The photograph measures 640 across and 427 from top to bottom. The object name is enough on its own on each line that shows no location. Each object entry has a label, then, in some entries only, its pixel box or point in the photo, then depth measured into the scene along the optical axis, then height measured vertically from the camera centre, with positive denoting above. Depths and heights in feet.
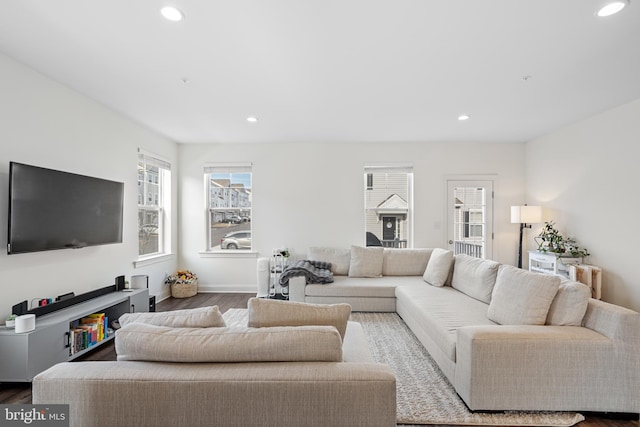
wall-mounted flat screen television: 8.33 +0.09
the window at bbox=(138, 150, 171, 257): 14.92 +0.46
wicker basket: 16.40 -4.00
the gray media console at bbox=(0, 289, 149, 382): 7.61 -3.36
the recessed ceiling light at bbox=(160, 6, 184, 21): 6.36 +4.14
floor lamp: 15.65 +0.04
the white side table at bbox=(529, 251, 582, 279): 13.38 -2.14
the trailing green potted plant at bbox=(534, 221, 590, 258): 13.46 -1.35
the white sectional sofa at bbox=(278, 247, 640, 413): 6.43 -2.90
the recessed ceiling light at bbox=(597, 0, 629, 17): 6.17 +4.19
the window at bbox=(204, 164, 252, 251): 18.11 +0.21
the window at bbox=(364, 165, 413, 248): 17.97 +0.48
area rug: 6.49 -4.25
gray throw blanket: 13.99 -2.71
